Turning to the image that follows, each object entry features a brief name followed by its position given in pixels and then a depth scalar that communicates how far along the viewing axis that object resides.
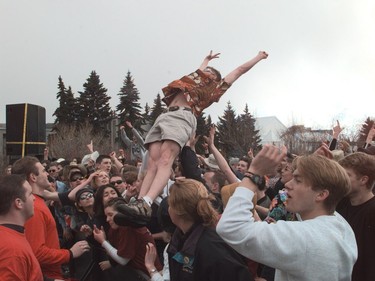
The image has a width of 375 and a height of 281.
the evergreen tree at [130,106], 49.97
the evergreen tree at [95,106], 49.75
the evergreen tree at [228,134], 46.72
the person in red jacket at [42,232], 4.08
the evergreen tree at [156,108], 54.17
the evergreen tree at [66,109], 49.19
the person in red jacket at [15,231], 3.22
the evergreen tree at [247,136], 45.88
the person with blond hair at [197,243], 2.88
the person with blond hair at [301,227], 2.21
